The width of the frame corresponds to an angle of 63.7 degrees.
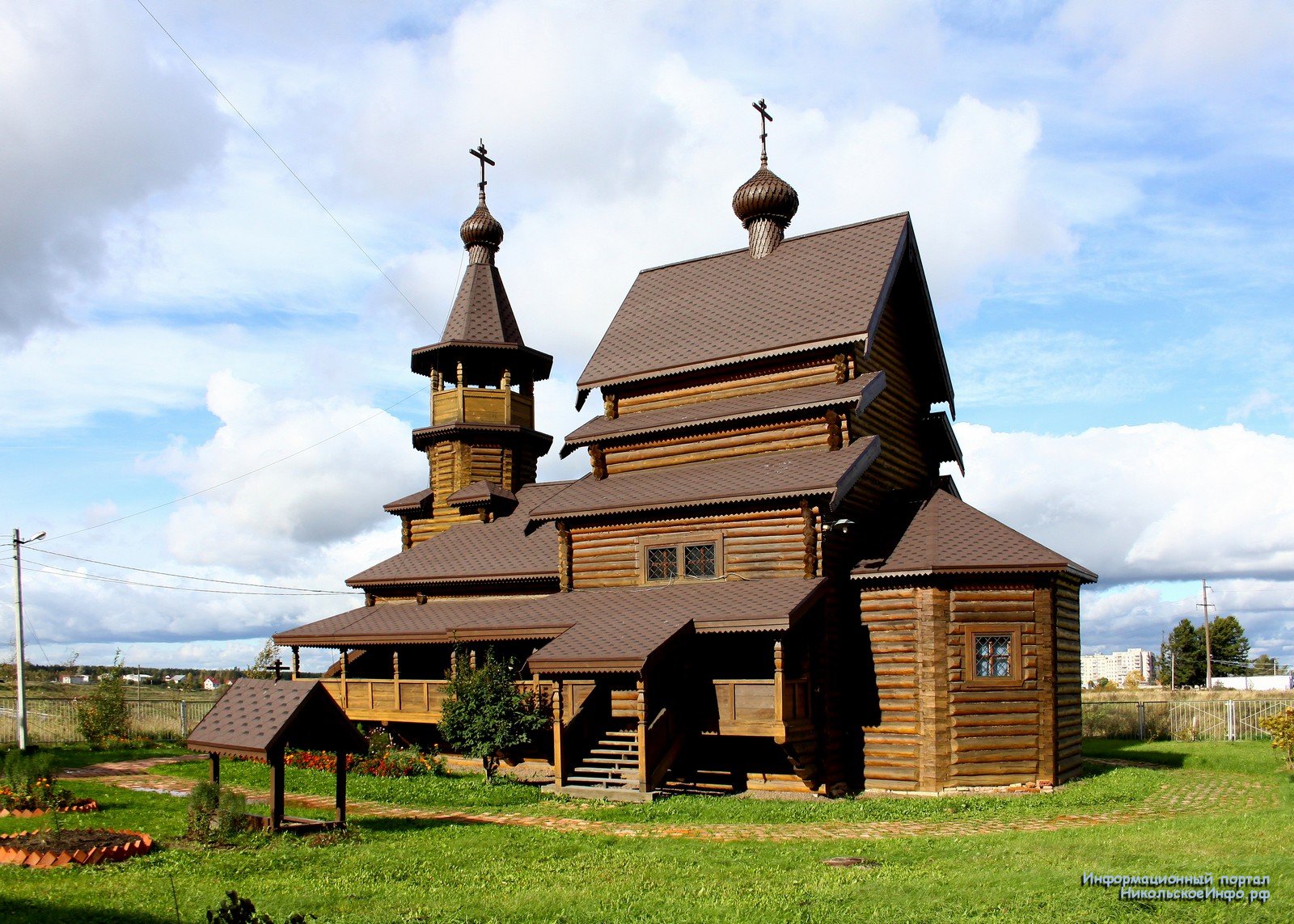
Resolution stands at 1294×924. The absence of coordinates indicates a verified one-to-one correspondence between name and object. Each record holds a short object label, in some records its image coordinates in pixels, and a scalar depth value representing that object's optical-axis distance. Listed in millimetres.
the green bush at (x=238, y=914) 6805
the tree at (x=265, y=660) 30781
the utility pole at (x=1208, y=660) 65562
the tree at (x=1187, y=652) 75312
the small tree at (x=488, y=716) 21344
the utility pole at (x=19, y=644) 28500
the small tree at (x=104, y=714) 30234
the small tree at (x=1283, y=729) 21281
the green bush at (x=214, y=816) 13914
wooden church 19391
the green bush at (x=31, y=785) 16734
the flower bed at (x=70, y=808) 16422
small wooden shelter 14227
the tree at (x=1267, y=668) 86625
